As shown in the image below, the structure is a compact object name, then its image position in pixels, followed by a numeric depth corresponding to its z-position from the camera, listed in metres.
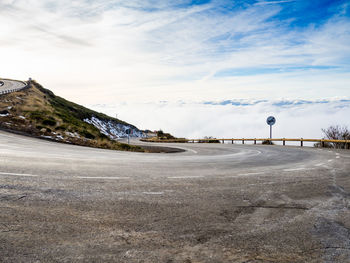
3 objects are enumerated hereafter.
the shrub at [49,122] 24.53
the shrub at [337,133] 38.12
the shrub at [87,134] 24.96
